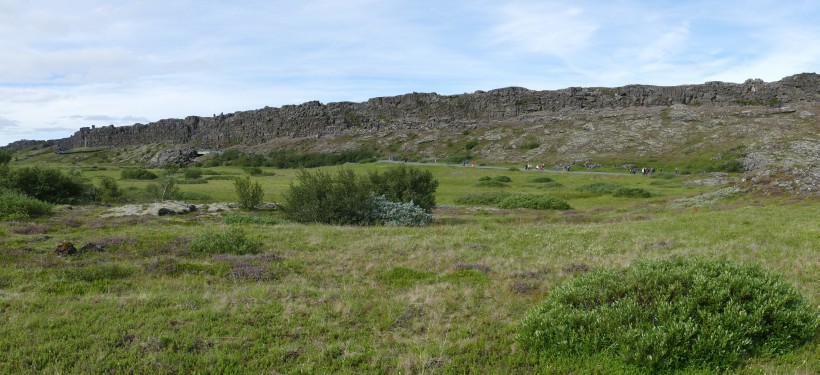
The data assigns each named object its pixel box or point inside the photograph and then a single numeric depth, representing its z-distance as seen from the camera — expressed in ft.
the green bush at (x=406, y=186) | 123.34
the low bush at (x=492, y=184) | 215.92
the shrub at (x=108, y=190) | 153.66
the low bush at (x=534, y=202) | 143.54
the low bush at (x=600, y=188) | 181.68
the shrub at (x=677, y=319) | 23.62
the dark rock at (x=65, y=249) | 51.65
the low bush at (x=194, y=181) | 225.19
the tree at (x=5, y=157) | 215.14
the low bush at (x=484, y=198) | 162.48
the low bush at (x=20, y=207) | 93.61
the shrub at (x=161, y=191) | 160.25
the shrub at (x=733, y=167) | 257.96
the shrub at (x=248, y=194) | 132.46
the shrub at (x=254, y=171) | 298.97
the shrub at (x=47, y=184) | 136.56
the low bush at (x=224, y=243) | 56.85
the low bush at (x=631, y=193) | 167.34
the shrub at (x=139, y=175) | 249.59
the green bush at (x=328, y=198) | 101.03
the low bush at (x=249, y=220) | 95.77
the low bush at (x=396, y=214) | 98.37
